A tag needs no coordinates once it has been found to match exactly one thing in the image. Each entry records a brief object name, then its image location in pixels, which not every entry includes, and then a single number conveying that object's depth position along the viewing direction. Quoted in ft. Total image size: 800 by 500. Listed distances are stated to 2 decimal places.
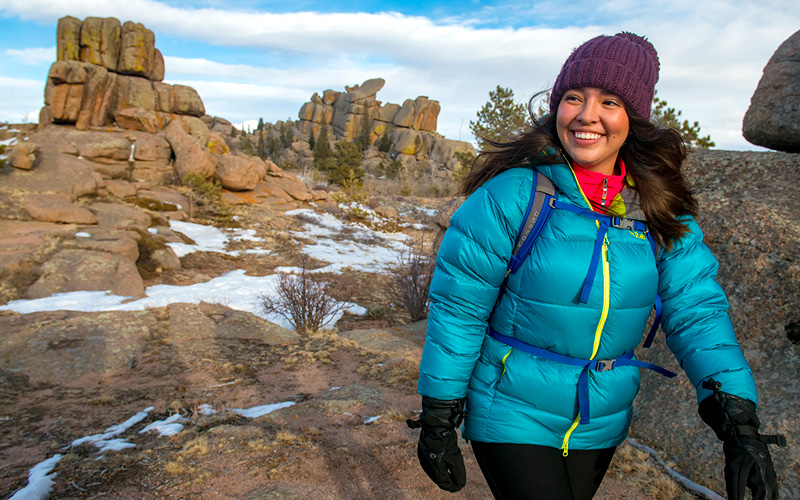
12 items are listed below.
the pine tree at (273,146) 168.14
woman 4.46
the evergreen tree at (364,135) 198.99
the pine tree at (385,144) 193.77
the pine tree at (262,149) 159.94
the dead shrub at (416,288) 26.20
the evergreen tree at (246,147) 131.10
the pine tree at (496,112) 49.62
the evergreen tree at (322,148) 151.02
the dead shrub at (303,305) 23.44
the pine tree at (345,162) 97.71
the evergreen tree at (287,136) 195.00
